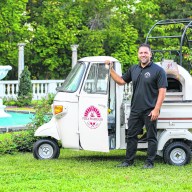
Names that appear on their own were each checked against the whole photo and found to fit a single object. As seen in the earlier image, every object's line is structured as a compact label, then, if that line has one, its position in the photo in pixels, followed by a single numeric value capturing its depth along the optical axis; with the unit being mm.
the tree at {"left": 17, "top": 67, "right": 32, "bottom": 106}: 20375
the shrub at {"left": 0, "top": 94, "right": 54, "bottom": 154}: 9430
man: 7867
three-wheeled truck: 8219
